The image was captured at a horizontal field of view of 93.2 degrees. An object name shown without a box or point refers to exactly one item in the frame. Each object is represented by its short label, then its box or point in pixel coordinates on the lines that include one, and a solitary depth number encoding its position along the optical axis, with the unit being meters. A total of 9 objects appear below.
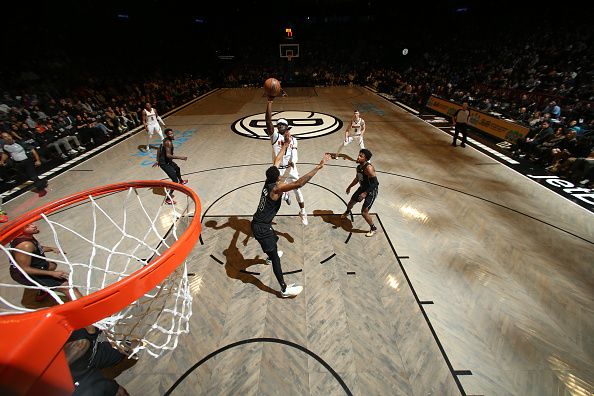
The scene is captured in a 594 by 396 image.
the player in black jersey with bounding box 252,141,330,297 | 3.94
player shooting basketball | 5.61
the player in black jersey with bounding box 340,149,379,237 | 5.15
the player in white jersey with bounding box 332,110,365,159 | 9.14
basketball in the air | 5.61
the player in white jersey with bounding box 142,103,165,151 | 10.37
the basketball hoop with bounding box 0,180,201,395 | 1.29
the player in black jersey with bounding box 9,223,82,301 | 3.46
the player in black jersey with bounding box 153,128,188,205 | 6.69
